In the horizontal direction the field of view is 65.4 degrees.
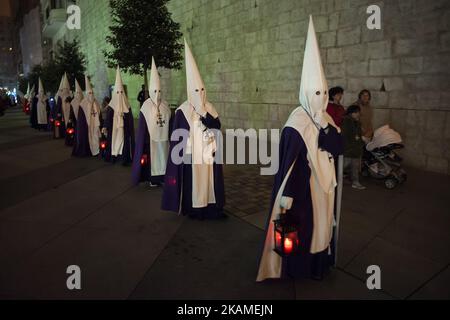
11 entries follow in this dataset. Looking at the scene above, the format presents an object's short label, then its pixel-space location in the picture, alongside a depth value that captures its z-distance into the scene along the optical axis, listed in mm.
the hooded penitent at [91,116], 9852
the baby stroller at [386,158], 6047
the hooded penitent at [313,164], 2971
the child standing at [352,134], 6059
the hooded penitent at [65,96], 13016
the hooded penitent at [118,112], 8195
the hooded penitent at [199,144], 4836
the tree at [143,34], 11984
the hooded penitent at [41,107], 16250
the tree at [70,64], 19453
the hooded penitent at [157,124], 6477
